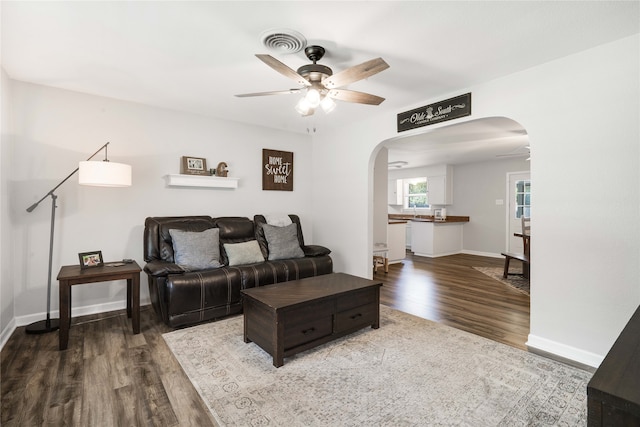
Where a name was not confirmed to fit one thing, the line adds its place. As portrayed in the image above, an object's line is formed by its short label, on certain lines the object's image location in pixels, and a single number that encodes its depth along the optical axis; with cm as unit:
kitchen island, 722
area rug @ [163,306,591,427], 176
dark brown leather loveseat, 296
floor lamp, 280
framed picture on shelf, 398
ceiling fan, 214
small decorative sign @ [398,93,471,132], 311
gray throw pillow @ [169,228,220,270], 329
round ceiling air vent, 215
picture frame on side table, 296
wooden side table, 256
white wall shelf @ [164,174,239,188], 383
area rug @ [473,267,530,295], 450
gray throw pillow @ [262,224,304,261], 395
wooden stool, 551
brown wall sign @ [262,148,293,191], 476
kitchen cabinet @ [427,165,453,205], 791
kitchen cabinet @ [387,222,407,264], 643
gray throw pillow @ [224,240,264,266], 361
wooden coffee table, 233
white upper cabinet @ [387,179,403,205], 938
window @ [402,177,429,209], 875
